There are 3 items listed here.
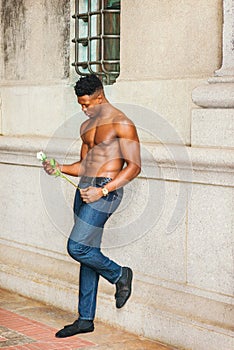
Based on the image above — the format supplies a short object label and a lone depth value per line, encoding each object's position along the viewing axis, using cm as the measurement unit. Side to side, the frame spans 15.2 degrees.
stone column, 701
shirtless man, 727
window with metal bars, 893
